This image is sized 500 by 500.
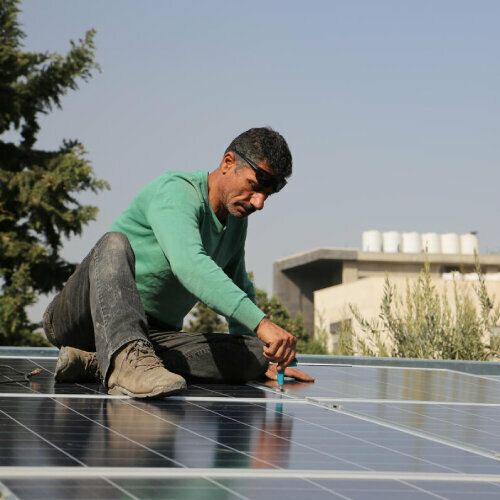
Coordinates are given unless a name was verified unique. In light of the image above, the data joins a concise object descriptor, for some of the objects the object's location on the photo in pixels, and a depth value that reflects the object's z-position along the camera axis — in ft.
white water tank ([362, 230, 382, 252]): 213.87
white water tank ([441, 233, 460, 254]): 213.05
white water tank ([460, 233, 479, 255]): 216.13
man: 15.33
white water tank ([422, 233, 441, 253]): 214.28
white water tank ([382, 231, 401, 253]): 213.87
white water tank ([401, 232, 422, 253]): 212.23
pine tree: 85.76
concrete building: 170.81
